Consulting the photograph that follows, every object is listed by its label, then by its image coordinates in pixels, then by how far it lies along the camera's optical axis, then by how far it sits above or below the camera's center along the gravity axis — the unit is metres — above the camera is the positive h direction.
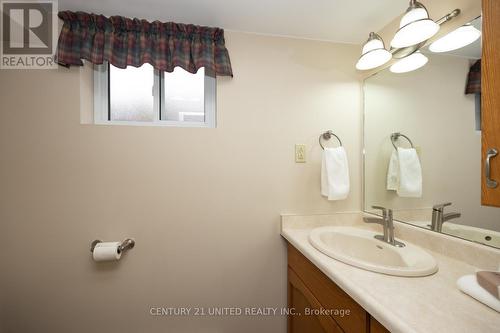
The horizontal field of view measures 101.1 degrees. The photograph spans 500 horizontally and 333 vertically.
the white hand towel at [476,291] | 0.59 -0.38
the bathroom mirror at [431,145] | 0.87 +0.11
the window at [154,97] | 1.25 +0.44
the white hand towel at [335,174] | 1.27 -0.05
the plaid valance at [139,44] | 1.11 +0.69
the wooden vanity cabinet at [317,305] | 0.70 -0.59
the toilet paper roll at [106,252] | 1.07 -0.45
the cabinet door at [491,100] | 0.54 +0.18
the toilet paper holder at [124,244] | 1.12 -0.43
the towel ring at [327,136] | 1.37 +0.20
